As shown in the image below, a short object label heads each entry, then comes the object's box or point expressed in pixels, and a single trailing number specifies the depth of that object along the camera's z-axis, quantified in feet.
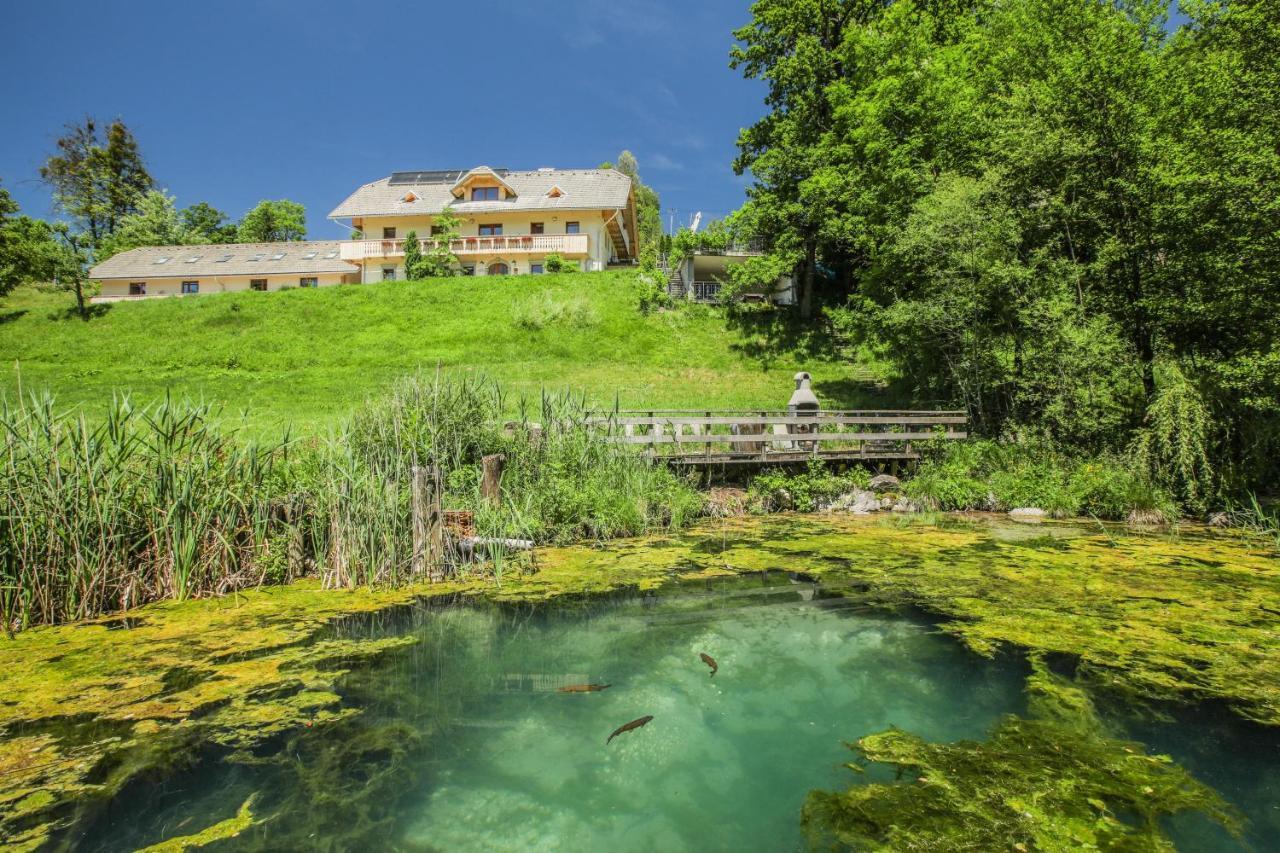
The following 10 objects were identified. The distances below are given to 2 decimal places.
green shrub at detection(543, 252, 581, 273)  107.65
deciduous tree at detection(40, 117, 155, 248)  151.64
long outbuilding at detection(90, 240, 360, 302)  126.62
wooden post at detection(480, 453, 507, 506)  28.58
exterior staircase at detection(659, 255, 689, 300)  97.25
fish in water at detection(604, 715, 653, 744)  13.39
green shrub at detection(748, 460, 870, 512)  39.17
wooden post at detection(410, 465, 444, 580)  22.95
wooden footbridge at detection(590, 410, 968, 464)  37.04
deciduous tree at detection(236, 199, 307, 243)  181.47
